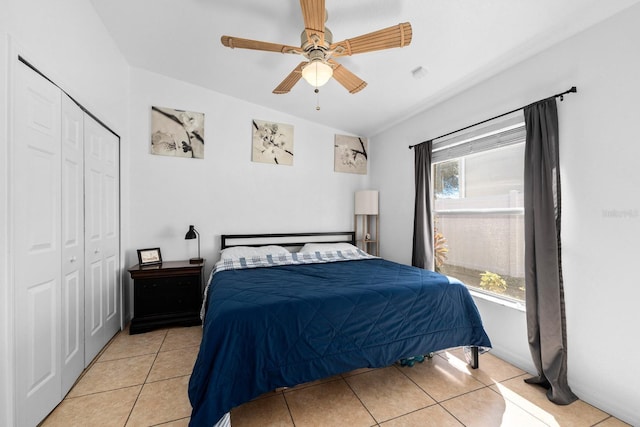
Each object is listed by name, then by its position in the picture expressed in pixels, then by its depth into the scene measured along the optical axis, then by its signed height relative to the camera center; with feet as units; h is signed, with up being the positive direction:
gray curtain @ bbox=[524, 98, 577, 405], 6.47 -1.06
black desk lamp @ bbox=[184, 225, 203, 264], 10.53 -0.88
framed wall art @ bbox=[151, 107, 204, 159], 11.09 +3.47
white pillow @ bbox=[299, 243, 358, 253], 12.27 -1.58
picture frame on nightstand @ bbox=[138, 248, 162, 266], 10.34 -1.68
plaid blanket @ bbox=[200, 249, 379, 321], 9.60 -1.83
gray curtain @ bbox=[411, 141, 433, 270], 10.59 -0.04
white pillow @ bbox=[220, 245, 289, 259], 10.87 -1.59
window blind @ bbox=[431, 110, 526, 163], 7.87 +2.52
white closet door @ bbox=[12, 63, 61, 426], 4.75 -0.57
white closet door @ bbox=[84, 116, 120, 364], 7.39 -0.73
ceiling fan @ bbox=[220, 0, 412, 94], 5.19 +3.69
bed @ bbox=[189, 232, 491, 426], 5.01 -2.53
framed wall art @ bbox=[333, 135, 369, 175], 14.38 +3.27
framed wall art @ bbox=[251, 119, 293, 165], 12.64 +3.46
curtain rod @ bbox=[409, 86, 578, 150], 6.47 +2.98
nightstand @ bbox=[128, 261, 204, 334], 9.66 -3.07
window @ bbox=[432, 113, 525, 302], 8.14 +0.18
